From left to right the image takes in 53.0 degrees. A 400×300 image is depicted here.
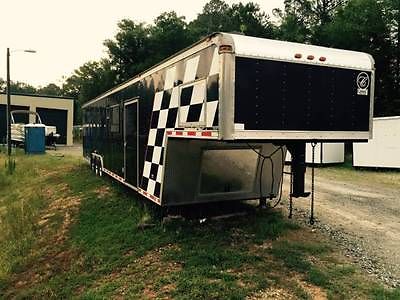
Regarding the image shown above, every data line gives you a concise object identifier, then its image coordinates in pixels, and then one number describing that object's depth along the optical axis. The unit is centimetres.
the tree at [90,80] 4528
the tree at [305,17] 3500
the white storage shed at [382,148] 1647
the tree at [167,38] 4353
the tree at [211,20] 4719
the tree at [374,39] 2820
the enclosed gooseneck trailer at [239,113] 517
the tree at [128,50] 4388
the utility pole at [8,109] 2252
